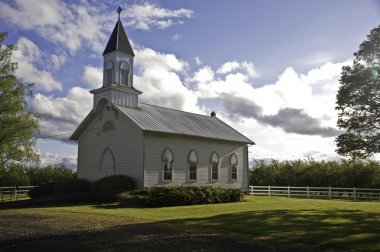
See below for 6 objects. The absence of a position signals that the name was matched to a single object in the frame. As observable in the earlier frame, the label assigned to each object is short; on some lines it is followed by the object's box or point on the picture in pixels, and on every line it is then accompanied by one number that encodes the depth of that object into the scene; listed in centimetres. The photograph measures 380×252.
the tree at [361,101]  2022
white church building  2867
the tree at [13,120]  3061
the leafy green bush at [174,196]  2483
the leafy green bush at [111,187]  2656
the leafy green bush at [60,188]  2936
